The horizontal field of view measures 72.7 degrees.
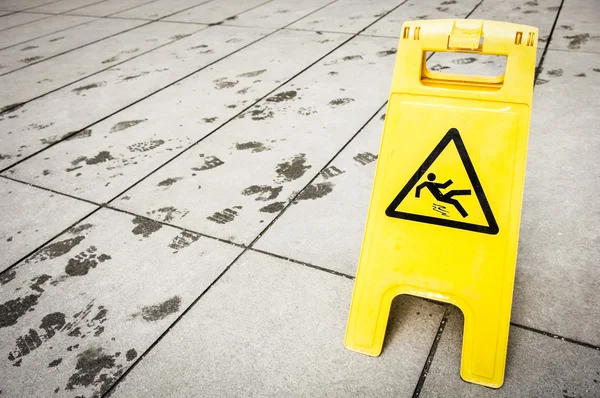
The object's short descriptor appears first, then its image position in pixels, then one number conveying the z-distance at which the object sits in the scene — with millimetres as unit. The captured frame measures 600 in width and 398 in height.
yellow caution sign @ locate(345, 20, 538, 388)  1019
